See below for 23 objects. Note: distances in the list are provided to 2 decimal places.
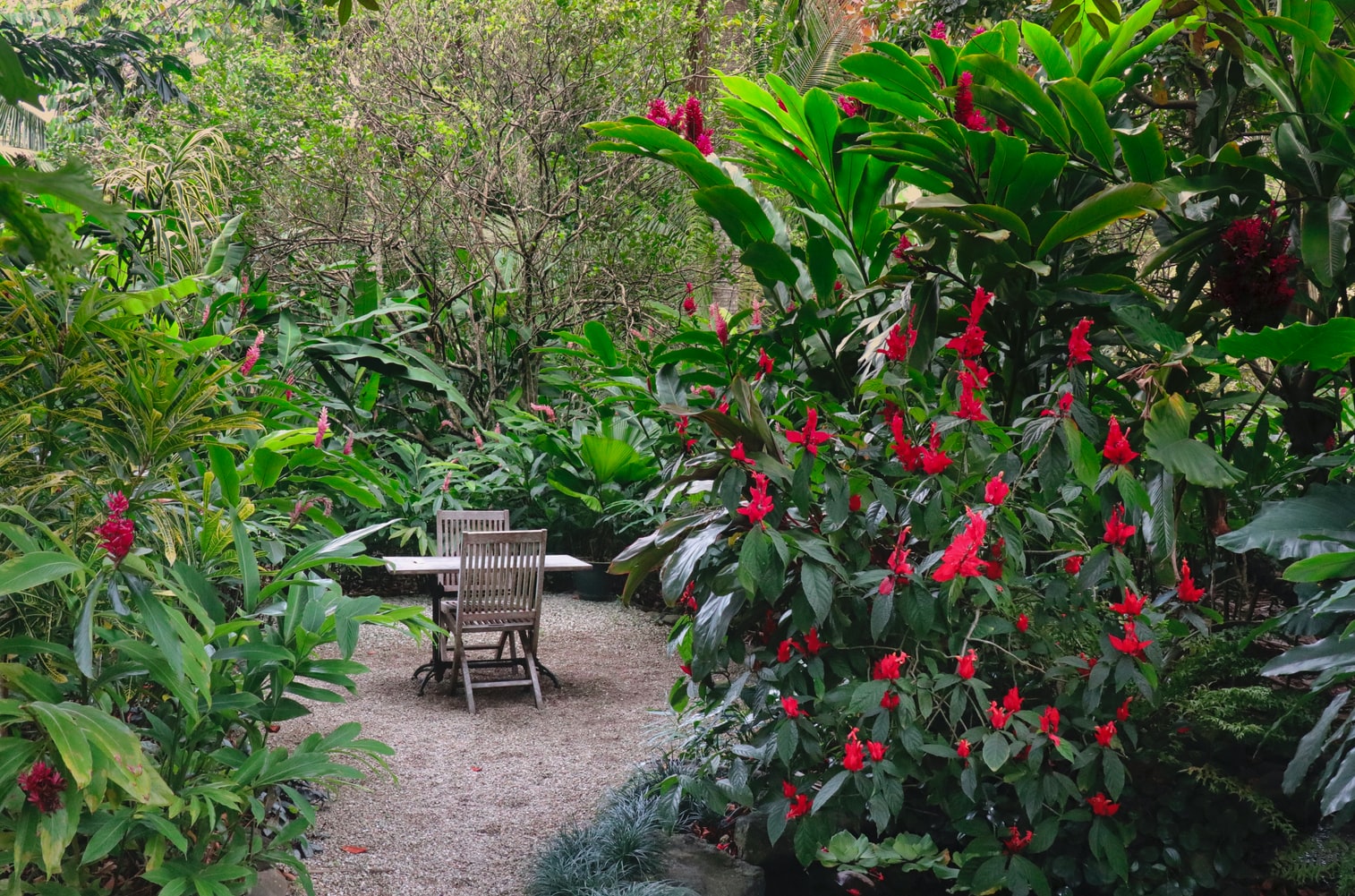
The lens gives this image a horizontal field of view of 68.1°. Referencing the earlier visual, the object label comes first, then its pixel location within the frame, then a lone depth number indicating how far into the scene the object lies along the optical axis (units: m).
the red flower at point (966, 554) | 1.83
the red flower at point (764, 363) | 2.55
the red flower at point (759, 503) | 2.06
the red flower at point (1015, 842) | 2.22
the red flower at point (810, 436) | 2.09
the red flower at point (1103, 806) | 2.14
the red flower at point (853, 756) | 2.08
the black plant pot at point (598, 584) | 7.37
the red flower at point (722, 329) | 2.74
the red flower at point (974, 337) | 2.05
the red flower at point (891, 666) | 2.06
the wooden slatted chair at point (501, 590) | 4.98
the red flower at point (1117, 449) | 1.86
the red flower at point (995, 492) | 1.95
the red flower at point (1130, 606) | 1.99
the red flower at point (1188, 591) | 2.04
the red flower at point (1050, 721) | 2.06
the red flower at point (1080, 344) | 1.98
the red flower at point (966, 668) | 2.05
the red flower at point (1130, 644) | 2.00
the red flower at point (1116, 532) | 1.96
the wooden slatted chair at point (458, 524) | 5.95
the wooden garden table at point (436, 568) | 5.03
